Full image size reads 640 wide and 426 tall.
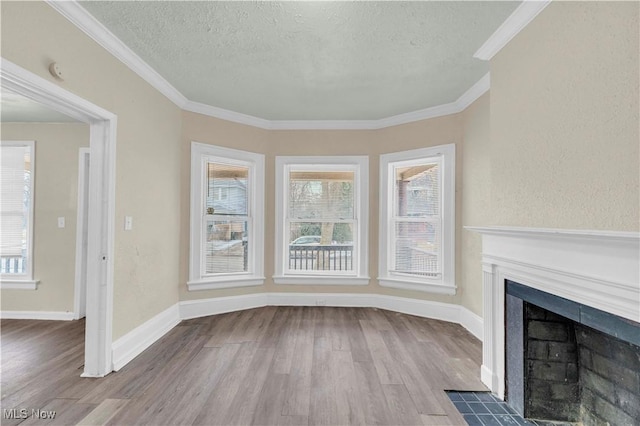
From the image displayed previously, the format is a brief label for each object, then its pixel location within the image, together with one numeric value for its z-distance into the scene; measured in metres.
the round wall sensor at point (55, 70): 1.82
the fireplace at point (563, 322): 1.28
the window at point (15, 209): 3.60
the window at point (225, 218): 3.61
